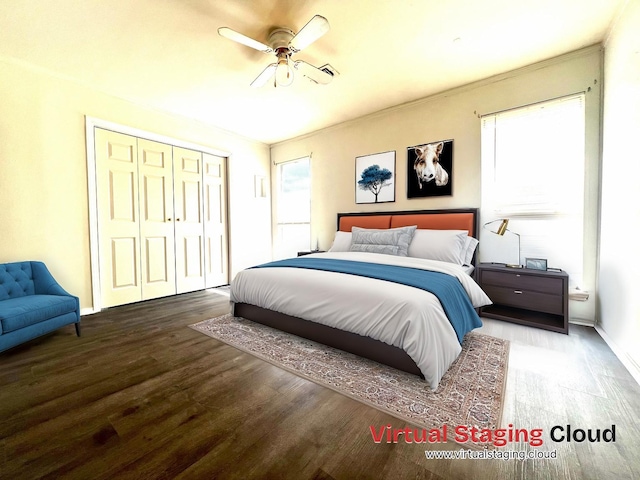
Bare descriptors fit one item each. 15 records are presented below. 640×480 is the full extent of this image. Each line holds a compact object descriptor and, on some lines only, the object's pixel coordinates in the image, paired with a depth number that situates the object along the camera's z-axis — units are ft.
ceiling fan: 6.49
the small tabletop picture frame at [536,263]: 9.01
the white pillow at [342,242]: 12.77
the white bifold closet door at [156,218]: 11.28
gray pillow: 10.84
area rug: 4.91
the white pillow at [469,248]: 10.28
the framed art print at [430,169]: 11.54
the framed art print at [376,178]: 13.19
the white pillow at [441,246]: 10.01
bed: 5.74
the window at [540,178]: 9.04
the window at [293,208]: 16.70
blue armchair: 6.90
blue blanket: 6.34
